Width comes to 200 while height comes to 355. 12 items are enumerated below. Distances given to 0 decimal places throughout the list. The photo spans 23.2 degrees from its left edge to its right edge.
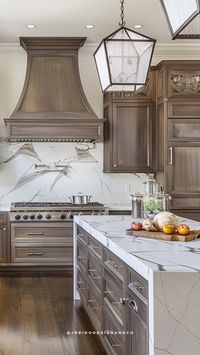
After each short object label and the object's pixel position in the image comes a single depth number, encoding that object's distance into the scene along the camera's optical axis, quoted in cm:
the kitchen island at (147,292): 201
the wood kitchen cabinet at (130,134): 663
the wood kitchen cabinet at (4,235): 625
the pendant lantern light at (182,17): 216
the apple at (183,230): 300
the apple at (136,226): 329
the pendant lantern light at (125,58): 355
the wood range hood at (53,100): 639
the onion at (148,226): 324
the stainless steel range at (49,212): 622
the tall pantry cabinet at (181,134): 621
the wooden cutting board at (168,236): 295
